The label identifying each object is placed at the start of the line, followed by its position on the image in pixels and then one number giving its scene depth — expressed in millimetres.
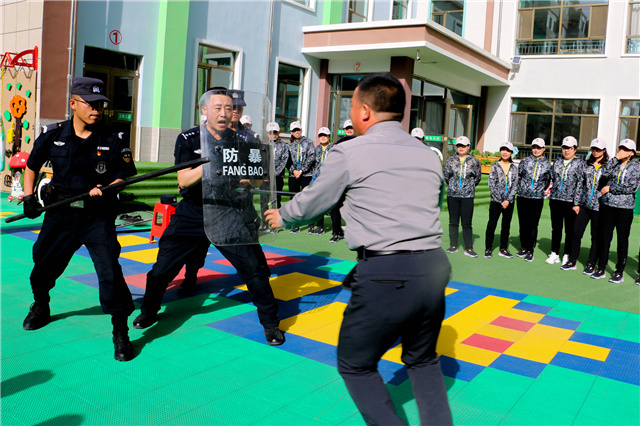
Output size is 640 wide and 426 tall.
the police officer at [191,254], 4328
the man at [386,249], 2400
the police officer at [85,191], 4027
